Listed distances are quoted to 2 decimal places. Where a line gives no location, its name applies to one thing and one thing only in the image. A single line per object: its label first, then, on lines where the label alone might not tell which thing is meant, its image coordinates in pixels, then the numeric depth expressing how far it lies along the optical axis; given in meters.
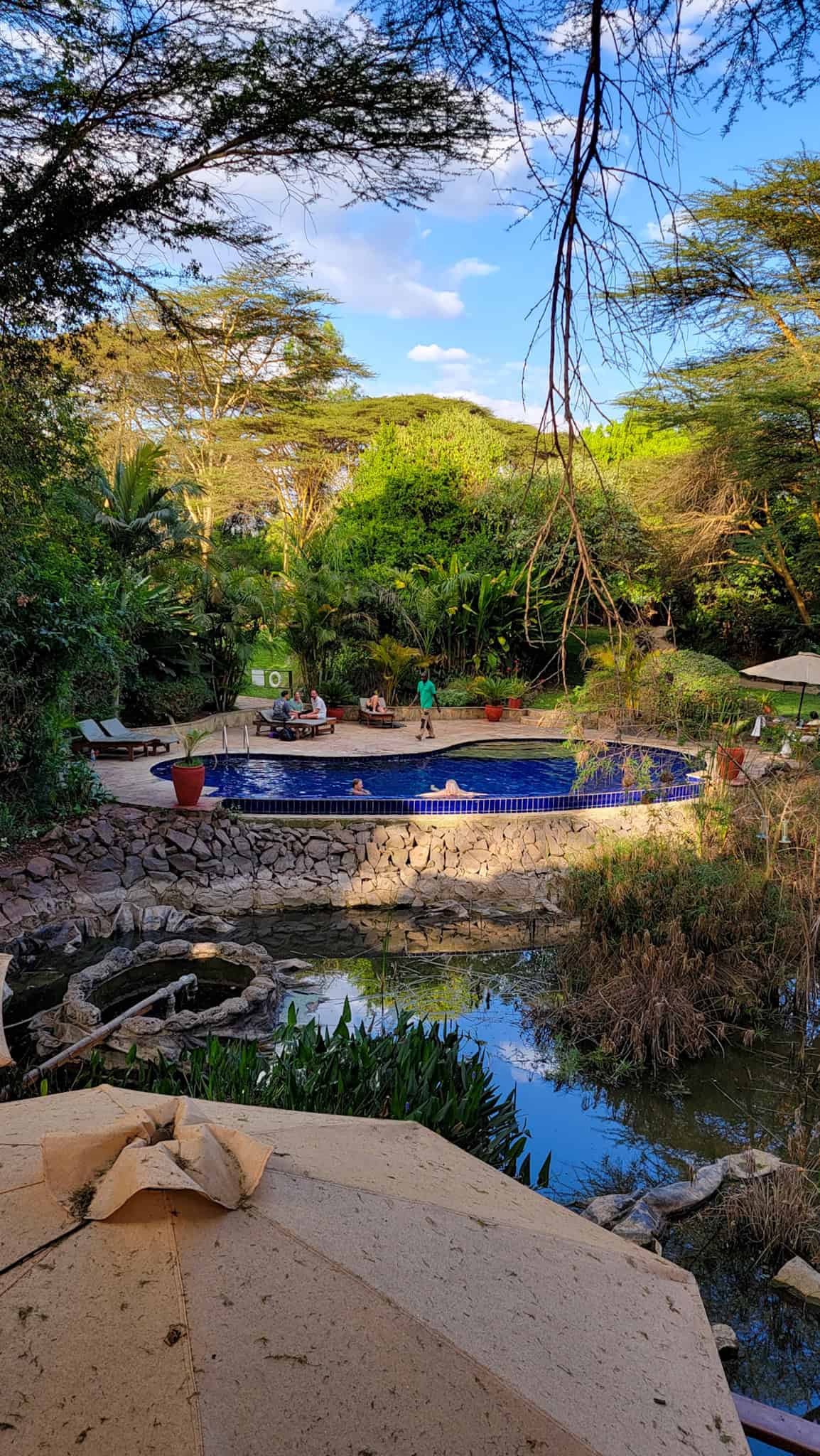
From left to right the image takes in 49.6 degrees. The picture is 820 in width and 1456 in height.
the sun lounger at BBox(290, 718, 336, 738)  16.55
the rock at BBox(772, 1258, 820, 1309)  4.29
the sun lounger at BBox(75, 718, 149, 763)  14.04
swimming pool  11.65
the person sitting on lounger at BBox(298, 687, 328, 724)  17.39
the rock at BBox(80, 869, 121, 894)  9.63
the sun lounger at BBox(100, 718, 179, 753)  14.33
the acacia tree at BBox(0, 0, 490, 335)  2.72
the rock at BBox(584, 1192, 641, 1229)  4.74
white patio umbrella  16.39
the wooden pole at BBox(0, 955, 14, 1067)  3.63
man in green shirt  19.06
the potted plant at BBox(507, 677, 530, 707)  20.69
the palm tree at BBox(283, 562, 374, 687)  19.73
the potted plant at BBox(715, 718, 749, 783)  9.62
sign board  22.67
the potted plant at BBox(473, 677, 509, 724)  21.00
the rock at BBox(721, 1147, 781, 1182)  5.28
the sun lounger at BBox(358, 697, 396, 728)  19.28
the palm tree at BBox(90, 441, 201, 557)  15.85
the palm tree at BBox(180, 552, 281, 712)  17.23
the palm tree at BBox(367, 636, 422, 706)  20.30
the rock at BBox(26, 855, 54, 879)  9.31
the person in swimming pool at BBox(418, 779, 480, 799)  12.33
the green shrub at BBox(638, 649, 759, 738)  16.41
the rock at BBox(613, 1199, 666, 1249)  4.45
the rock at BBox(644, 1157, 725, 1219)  4.96
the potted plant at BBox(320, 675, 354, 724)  19.95
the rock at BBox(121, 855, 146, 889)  9.95
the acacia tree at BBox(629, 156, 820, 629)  15.81
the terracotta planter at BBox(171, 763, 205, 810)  10.61
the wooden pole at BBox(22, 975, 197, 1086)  4.71
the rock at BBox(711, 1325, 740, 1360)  3.83
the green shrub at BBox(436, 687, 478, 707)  21.20
